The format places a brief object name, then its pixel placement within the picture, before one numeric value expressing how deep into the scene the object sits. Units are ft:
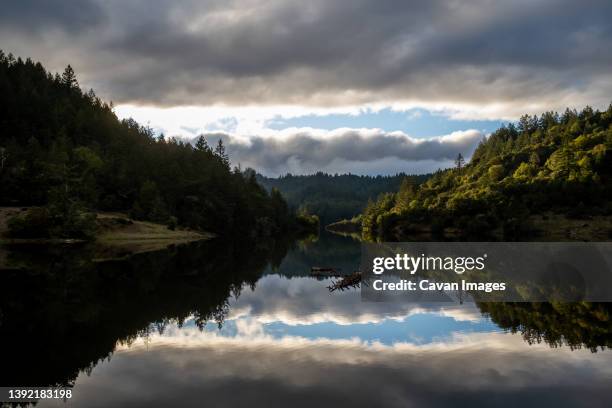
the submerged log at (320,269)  212.23
